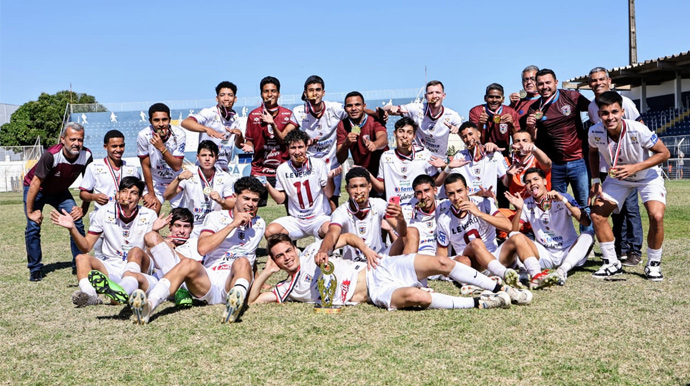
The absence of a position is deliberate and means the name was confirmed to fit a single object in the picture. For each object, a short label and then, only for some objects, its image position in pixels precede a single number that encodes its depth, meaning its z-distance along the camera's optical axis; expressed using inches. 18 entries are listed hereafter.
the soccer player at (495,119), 303.1
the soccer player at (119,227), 229.3
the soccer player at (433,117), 303.7
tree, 2151.8
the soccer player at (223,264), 187.2
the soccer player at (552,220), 253.9
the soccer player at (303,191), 275.4
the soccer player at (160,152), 292.0
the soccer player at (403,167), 276.1
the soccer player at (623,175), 240.1
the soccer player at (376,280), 196.1
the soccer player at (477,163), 282.0
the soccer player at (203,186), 280.7
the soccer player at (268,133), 314.7
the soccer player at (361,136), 297.6
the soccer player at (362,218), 232.8
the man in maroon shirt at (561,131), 293.6
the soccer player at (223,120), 319.3
